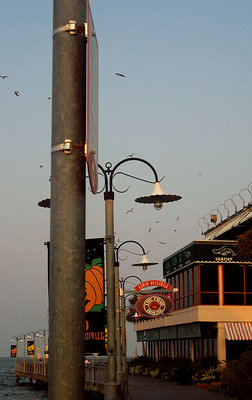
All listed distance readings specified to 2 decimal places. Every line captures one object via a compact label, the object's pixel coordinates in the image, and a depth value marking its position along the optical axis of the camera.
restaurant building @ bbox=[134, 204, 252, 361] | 49.91
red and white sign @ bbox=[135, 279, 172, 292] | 42.99
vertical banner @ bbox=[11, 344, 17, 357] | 166.77
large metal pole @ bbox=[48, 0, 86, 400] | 3.82
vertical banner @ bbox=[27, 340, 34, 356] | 138.10
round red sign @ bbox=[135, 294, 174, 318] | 44.62
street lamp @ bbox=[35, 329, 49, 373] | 107.30
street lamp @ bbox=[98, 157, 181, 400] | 21.33
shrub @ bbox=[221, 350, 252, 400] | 33.34
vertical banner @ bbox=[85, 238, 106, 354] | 21.47
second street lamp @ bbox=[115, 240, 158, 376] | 30.76
